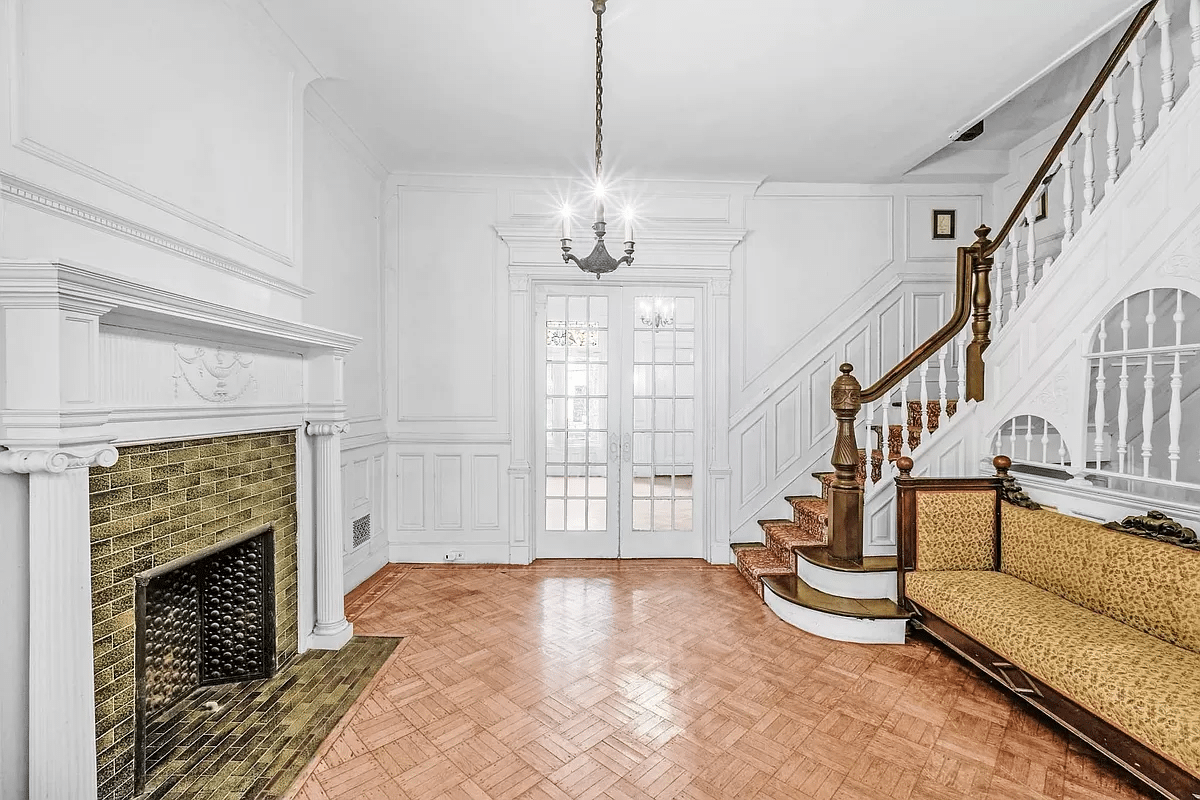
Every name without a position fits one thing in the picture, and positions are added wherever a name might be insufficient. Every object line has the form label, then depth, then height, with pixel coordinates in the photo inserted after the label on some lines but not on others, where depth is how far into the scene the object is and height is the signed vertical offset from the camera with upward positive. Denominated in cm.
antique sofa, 190 -100
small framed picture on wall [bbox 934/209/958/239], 487 +150
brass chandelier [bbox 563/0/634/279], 254 +73
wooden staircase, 323 -127
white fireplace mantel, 153 -9
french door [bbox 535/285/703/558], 483 -28
